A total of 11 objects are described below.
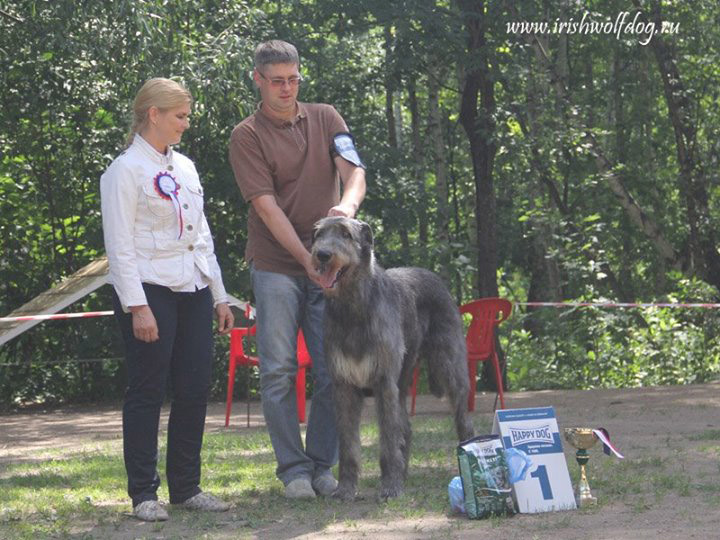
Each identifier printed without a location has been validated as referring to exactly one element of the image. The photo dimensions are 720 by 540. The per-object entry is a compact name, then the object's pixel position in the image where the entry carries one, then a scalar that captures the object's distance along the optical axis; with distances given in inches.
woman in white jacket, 368.6
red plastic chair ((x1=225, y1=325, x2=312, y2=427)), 744.9
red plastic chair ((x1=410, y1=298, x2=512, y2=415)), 757.4
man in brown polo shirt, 416.9
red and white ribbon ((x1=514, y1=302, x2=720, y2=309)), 937.5
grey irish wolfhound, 387.6
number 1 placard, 375.1
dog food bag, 367.7
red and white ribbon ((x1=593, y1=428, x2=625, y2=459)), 386.1
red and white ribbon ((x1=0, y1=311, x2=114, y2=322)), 845.9
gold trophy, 382.2
